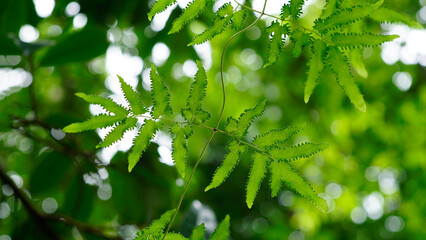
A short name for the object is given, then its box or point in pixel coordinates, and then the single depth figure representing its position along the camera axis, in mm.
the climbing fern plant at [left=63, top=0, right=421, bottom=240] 815
